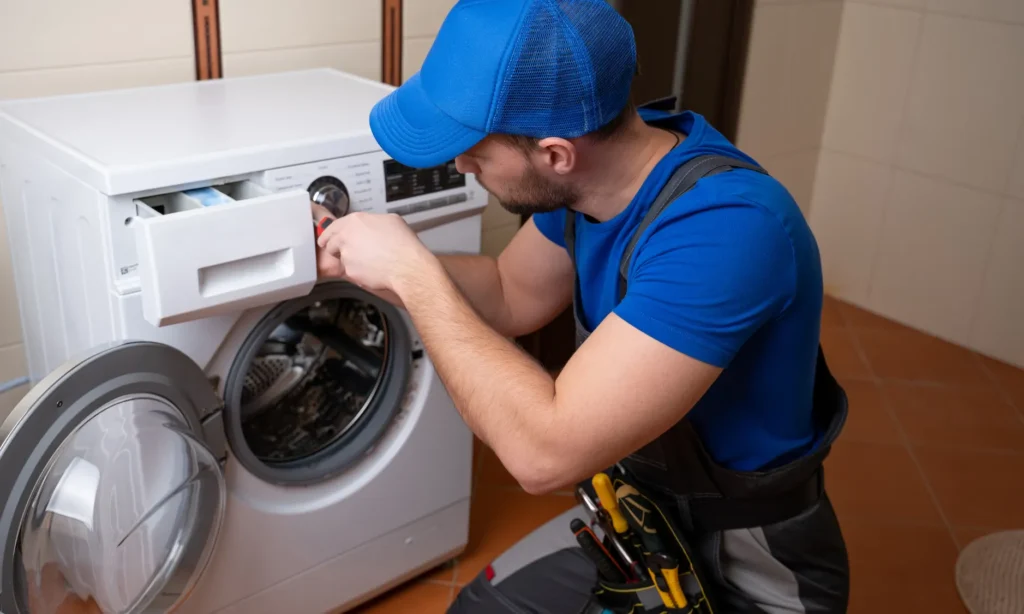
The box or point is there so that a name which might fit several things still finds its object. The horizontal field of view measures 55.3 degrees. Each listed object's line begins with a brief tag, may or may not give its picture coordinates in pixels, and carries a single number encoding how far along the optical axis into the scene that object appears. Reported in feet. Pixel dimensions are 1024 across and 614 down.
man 3.61
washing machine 4.00
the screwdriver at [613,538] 4.40
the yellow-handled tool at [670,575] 4.21
